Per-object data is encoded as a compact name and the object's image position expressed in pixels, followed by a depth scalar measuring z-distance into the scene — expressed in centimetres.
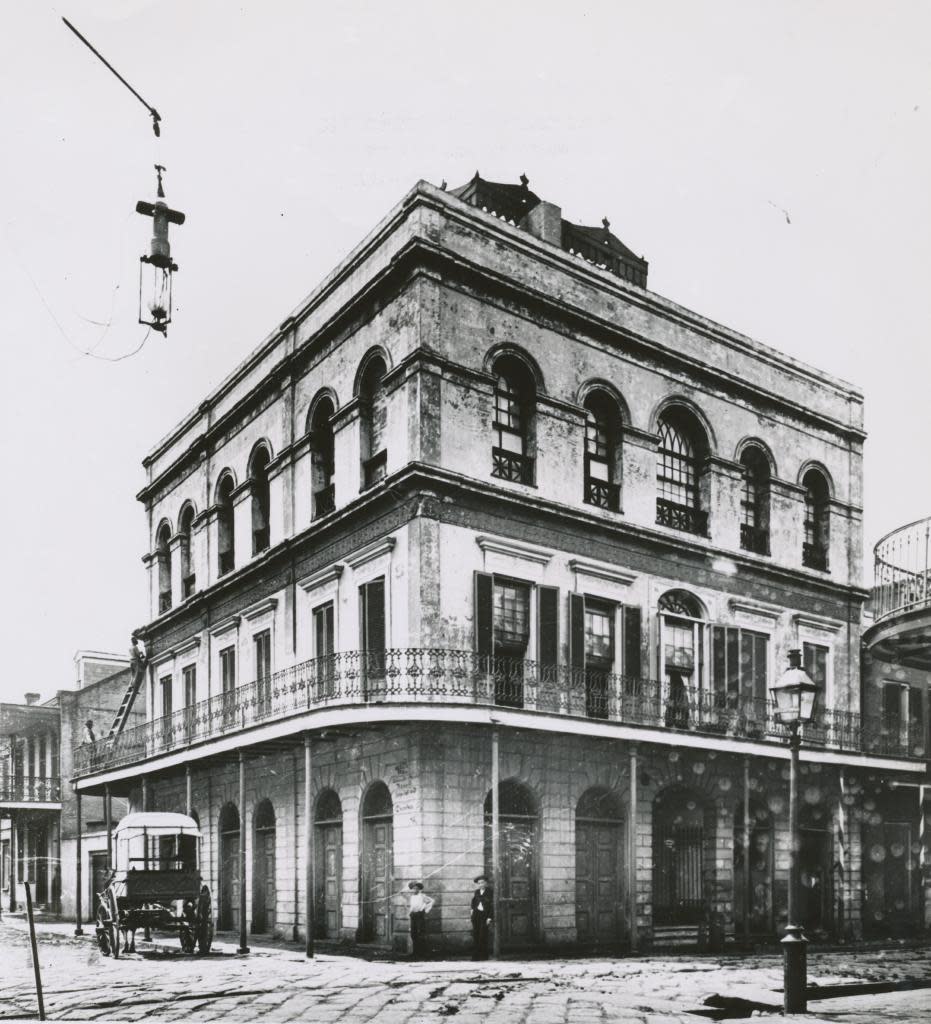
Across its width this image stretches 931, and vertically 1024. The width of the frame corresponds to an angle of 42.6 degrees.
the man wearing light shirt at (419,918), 1595
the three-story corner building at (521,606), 1783
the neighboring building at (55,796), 3400
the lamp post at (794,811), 1057
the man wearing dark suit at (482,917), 1587
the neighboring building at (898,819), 2394
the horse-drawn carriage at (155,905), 1716
